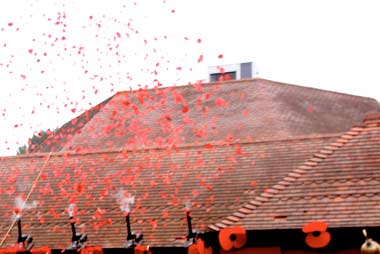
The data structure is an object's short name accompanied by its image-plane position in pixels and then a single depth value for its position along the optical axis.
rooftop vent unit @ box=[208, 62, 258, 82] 34.00
